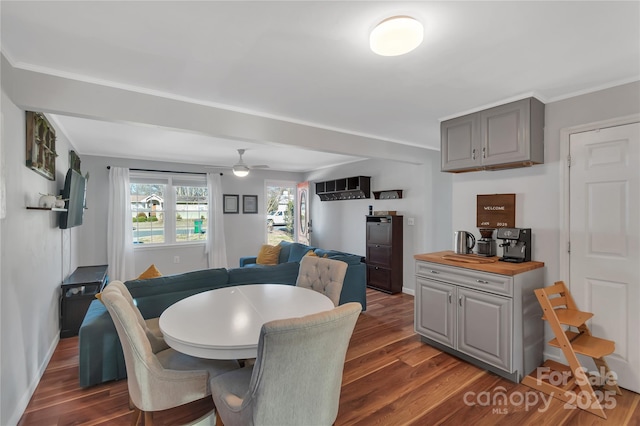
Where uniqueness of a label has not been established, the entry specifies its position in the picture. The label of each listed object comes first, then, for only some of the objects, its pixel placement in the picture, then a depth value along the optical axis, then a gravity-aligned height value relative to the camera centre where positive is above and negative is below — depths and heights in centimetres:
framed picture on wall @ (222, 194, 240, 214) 652 +22
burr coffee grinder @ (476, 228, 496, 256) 296 -29
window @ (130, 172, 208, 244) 578 +10
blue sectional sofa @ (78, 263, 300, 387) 236 -82
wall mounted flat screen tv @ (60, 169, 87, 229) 312 +15
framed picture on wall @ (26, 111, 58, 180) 227 +56
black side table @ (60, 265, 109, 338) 331 -97
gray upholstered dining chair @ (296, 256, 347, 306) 260 -56
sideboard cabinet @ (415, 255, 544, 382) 242 -89
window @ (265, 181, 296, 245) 719 +8
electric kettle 308 -29
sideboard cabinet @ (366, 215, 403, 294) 499 -66
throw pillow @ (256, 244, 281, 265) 539 -76
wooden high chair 215 -106
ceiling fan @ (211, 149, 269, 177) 483 +70
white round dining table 154 -65
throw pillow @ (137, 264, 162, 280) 297 -60
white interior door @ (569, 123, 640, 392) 226 -17
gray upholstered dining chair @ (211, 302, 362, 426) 122 -69
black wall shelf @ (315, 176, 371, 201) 567 +50
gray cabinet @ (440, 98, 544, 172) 259 +70
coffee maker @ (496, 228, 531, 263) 271 -28
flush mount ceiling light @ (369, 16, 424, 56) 151 +91
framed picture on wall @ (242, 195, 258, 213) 674 +21
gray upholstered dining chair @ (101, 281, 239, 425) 154 -88
